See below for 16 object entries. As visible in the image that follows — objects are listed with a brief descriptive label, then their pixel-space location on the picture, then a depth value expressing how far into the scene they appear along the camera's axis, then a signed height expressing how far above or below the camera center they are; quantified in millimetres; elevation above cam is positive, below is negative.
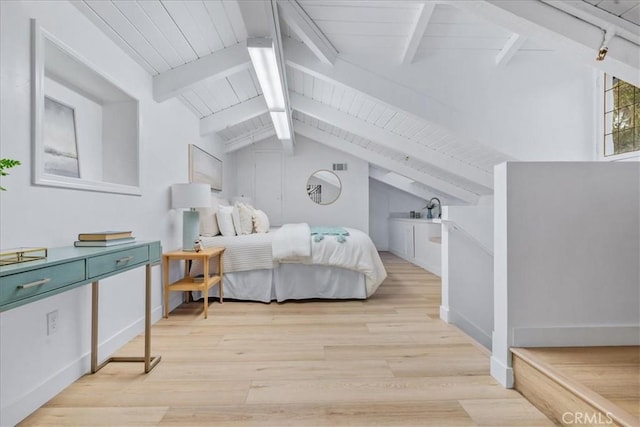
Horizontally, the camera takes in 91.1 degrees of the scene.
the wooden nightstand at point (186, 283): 2855 -583
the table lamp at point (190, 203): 3021 +142
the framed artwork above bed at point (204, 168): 3697 +672
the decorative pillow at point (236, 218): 3906 -6
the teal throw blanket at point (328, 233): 3438 -186
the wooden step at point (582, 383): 1249 -740
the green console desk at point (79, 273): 1052 -229
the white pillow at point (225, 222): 3734 -53
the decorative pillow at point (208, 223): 3596 -62
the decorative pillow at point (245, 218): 4014 -6
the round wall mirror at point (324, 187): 6297 +615
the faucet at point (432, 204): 6480 +284
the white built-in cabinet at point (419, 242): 4996 -457
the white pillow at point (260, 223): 4164 -72
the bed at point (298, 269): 3367 -559
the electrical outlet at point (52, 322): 1632 -551
